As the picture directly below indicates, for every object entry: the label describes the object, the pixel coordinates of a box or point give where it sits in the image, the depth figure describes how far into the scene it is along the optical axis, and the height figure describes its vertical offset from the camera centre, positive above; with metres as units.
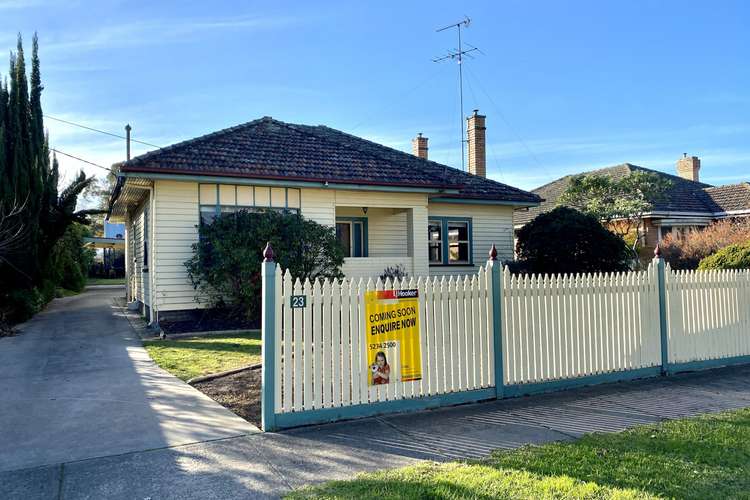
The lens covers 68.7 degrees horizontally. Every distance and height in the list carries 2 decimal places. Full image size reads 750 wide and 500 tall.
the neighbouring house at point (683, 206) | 25.41 +2.32
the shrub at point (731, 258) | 11.90 -0.16
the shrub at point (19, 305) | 14.67 -1.02
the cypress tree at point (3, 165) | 14.16 +2.72
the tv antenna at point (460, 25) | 23.63 +10.10
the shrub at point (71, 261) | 23.53 +0.30
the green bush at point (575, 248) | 16.12 +0.21
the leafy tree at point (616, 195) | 23.31 +2.59
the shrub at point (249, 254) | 12.98 +0.20
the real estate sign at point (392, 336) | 6.01 -0.86
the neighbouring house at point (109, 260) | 40.44 +0.49
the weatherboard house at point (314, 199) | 13.75 +1.83
